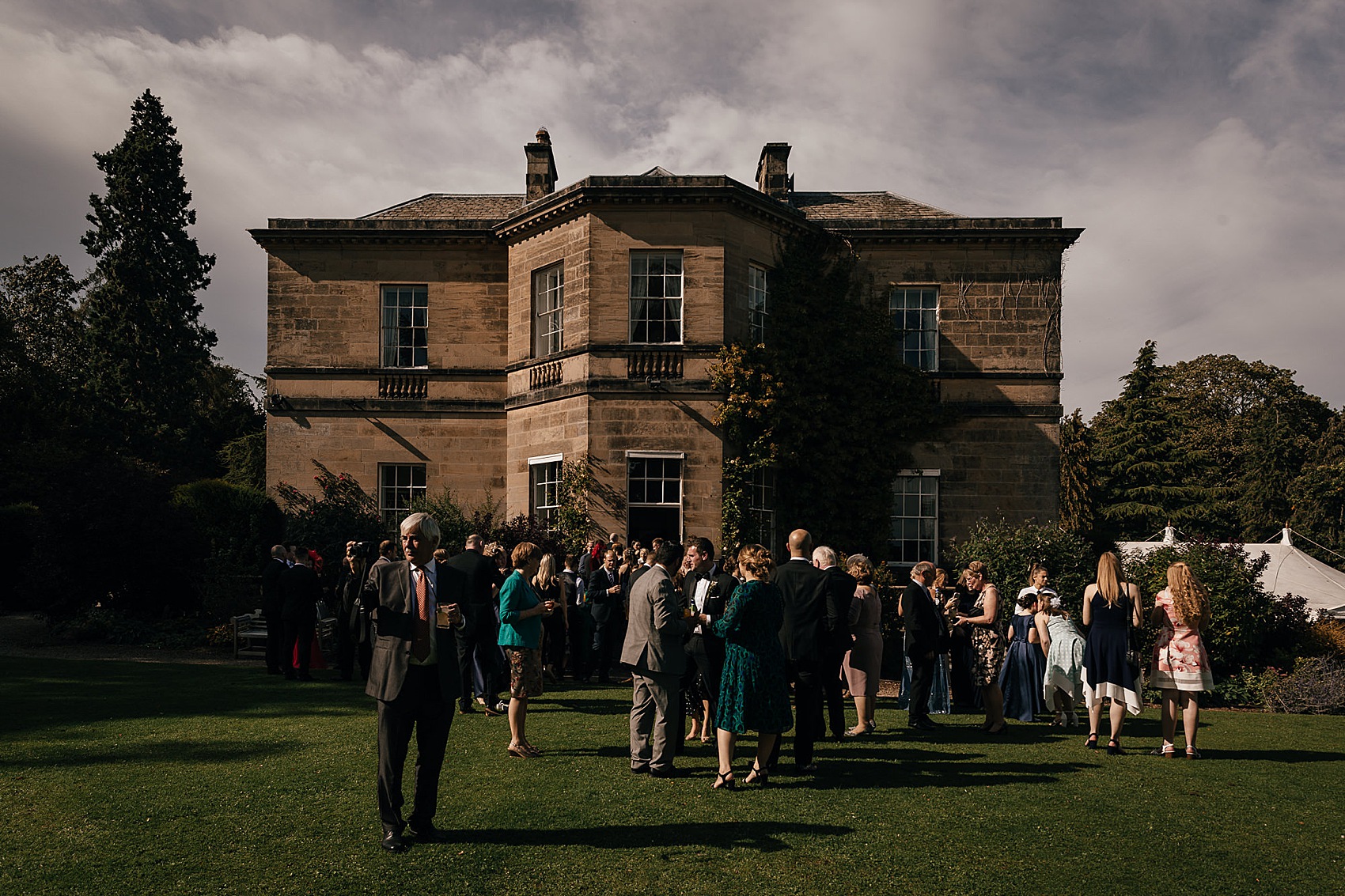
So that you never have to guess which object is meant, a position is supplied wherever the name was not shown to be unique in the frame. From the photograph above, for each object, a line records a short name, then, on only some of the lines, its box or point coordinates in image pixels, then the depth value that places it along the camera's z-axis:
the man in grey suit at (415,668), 5.65
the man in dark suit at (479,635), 8.31
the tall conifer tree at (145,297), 34.38
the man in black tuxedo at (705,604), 8.03
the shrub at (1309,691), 13.59
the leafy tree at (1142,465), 40.91
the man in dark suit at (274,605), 13.00
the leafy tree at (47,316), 40.00
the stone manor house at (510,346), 20.70
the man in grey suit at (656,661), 7.57
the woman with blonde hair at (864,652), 9.77
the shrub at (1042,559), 16.45
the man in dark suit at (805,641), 7.85
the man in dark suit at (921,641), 9.96
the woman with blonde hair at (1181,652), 8.70
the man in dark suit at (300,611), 12.80
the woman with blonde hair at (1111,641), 8.90
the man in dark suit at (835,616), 8.34
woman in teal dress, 7.07
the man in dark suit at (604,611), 13.34
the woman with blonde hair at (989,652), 9.88
